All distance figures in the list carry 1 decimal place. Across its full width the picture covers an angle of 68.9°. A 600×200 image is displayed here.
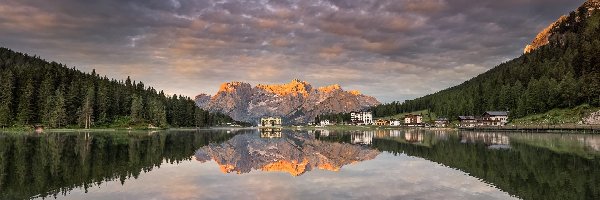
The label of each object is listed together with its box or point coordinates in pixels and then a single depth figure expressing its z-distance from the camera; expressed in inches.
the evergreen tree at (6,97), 6461.6
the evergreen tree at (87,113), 7249.0
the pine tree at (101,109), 7746.1
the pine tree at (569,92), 6847.9
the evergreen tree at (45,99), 7047.2
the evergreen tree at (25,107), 6742.1
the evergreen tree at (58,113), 6919.3
